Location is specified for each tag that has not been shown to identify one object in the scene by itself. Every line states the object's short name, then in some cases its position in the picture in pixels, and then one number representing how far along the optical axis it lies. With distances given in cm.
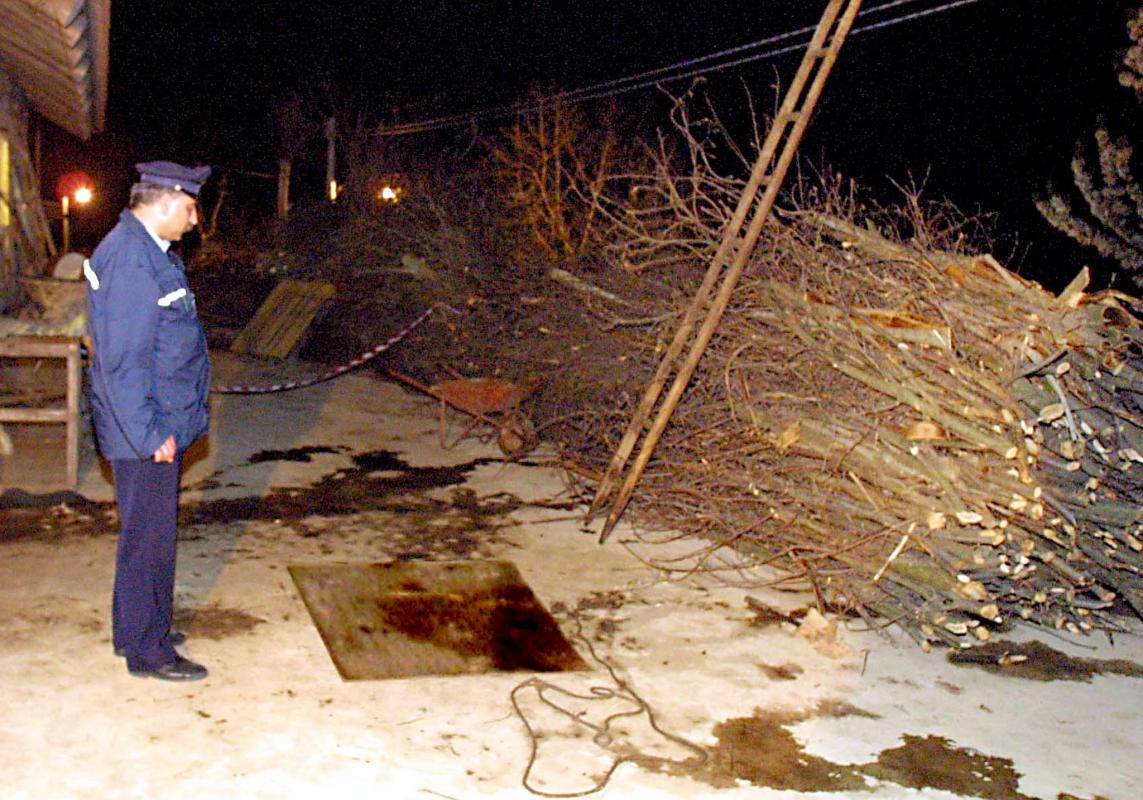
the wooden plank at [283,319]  1477
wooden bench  707
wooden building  819
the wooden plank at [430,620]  515
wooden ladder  646
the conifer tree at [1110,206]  1717
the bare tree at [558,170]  1280
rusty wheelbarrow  909
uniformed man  439
